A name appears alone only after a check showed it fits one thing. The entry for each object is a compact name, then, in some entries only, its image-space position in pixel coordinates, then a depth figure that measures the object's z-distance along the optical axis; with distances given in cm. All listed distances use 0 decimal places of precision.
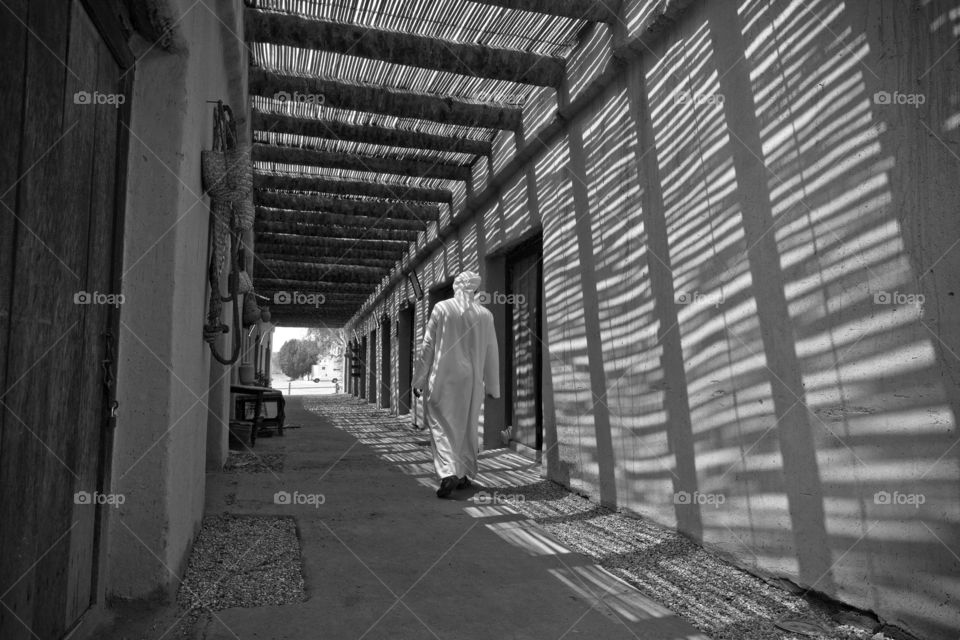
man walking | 519
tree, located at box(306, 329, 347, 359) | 6369
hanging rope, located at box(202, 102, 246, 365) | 315
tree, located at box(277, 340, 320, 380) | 5797
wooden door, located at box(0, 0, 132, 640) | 149
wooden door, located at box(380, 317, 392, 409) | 1637
